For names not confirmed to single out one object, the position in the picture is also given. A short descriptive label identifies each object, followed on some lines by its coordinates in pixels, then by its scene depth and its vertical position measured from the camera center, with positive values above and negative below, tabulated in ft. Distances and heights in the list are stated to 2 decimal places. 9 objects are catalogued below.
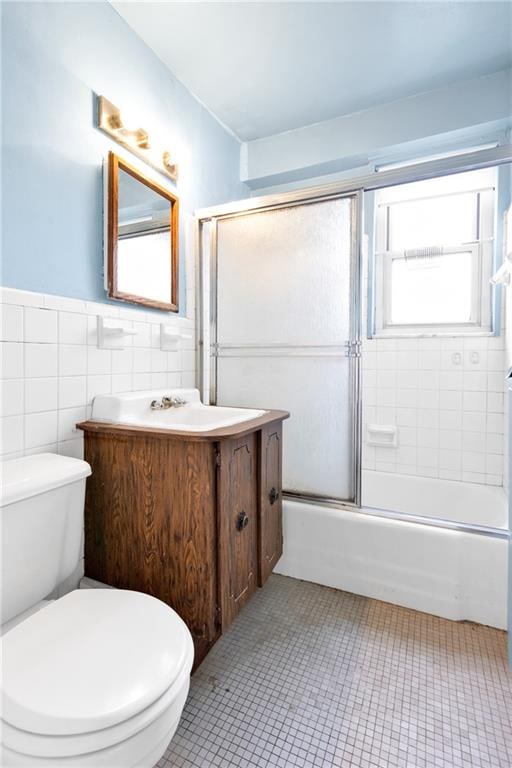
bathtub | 4.97 -2.62
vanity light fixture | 4.91 +3.41
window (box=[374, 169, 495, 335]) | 7.48 +2.53
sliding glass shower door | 5.82 +0.78
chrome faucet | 5.39 -0.43
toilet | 2.27 -2.04
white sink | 4.70 -0.54
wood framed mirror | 5.07 +2.05
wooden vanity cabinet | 3.95 -1.61
